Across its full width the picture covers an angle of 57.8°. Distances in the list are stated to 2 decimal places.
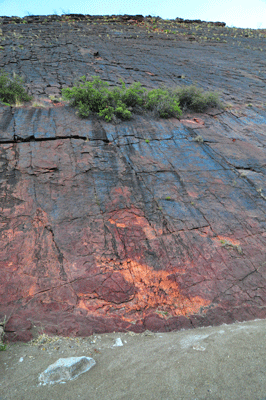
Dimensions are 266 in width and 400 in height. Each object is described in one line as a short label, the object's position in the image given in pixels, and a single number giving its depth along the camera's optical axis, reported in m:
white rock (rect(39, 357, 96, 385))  2.55
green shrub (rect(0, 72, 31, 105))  7.47
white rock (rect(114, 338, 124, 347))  3.38
